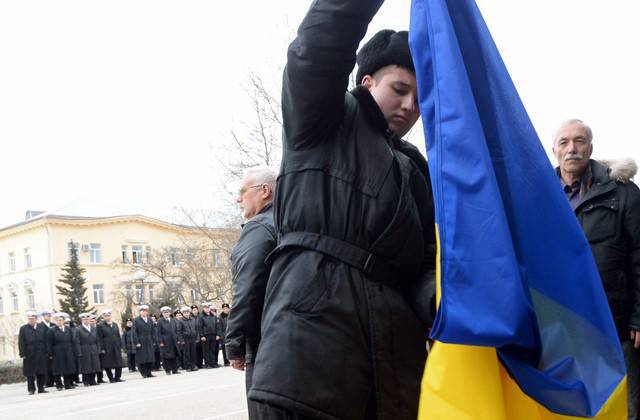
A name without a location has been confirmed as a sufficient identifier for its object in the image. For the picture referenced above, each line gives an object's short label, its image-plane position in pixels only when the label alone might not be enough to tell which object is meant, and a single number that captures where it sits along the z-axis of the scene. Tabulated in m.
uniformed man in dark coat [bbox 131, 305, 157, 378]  22.77
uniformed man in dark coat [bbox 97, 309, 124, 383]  21.75
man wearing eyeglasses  4.30
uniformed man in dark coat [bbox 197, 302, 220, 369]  24.66
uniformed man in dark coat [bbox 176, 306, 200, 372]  23.92
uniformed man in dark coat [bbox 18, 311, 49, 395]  19.67
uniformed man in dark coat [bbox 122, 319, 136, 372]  23.64
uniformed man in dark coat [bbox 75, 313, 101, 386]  20.55
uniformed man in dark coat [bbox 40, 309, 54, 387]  20.20
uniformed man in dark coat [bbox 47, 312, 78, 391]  20.03
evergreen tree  43.97
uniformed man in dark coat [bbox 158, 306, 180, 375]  23.05
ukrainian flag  1.82
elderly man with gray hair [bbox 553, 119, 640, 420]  4.34
